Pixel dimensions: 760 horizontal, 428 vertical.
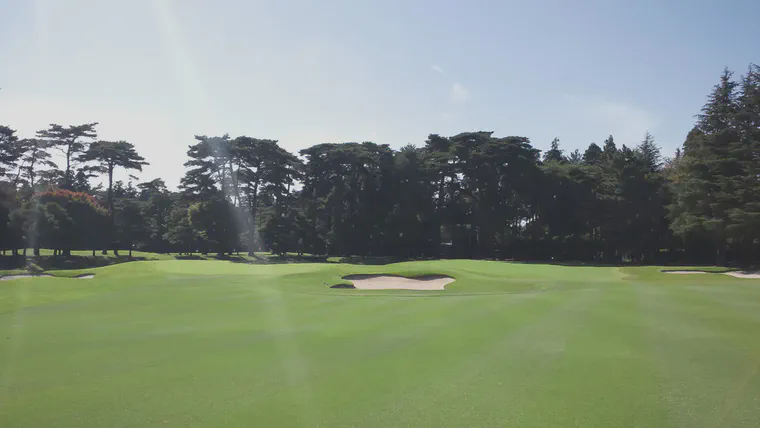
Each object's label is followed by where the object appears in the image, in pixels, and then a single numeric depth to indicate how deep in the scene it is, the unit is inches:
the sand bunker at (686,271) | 1360.7
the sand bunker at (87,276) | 1154.8
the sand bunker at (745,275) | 1150.7
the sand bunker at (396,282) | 991.0
